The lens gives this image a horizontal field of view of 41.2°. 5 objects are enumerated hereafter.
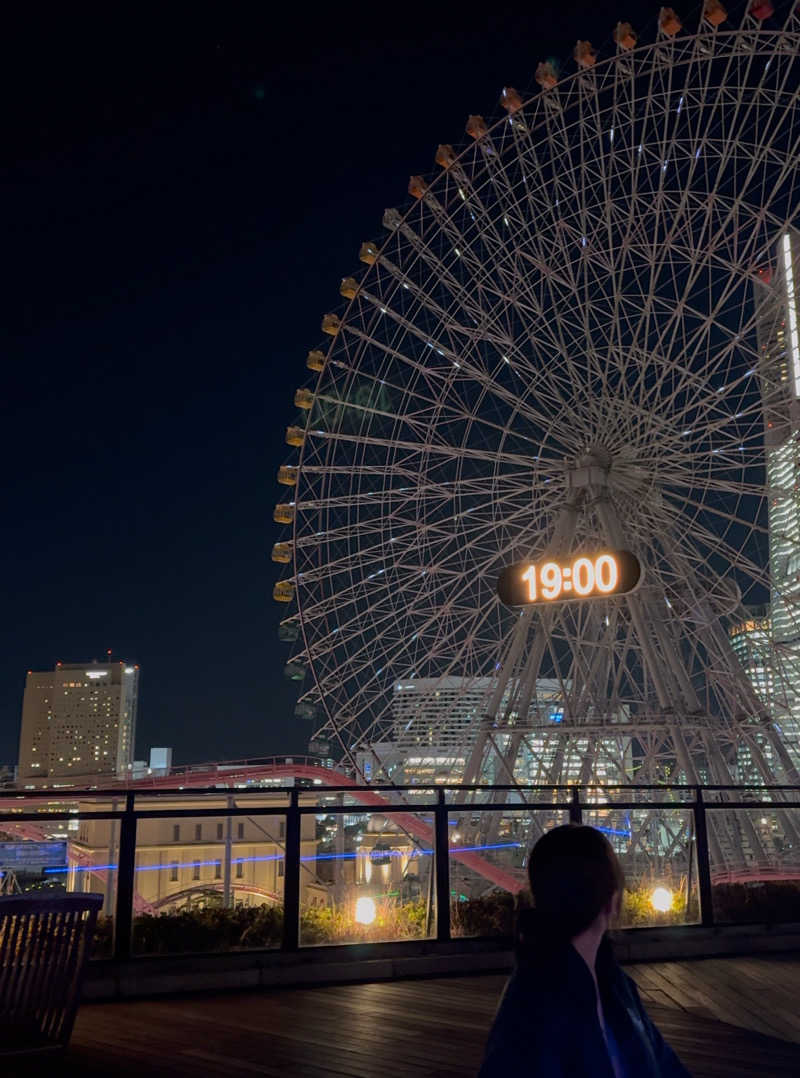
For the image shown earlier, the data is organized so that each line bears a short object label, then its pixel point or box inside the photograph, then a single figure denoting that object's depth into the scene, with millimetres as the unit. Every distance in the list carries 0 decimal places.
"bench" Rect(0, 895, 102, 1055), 5809
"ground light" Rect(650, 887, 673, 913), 10094
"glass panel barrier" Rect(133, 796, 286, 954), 8695
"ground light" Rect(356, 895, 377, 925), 9453
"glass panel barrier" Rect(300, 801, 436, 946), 9159
